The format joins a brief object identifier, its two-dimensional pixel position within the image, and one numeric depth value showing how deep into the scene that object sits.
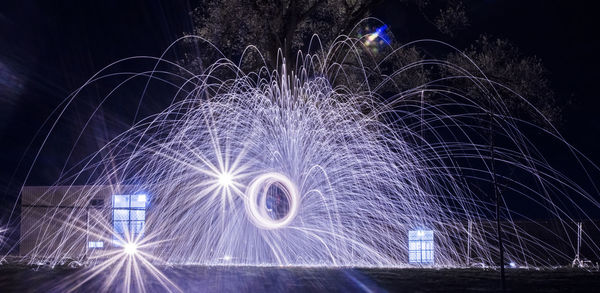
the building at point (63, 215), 23.36
